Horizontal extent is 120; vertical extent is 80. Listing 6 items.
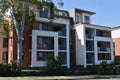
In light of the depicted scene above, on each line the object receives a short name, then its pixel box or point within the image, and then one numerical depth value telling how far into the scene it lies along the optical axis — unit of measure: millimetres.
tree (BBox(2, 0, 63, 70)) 15449
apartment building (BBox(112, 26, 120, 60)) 26005
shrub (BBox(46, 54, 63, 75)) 15130
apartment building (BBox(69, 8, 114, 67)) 20363
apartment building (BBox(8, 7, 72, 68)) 17406
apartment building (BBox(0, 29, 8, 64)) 17365
